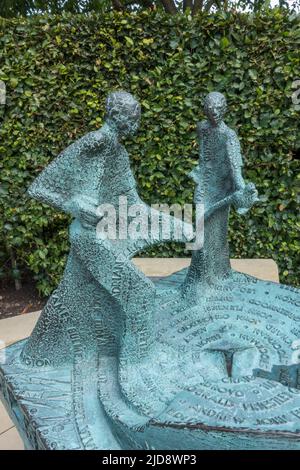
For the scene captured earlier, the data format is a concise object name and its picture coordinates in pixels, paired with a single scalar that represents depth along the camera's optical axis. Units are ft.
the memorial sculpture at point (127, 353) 6.30
